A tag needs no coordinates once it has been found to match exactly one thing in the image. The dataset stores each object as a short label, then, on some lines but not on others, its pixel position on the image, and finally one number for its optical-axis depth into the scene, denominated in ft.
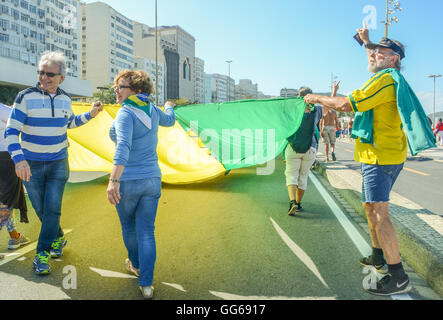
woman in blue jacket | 9.86
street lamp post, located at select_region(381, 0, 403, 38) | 78.48
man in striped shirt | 11.81
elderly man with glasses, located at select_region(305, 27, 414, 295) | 10.20
